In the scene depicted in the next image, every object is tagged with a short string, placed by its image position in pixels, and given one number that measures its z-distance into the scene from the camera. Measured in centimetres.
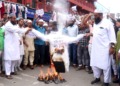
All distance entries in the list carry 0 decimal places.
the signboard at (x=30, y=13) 963
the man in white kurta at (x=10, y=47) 356
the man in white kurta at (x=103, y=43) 292
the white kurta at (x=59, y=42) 301
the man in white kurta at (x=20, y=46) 419
